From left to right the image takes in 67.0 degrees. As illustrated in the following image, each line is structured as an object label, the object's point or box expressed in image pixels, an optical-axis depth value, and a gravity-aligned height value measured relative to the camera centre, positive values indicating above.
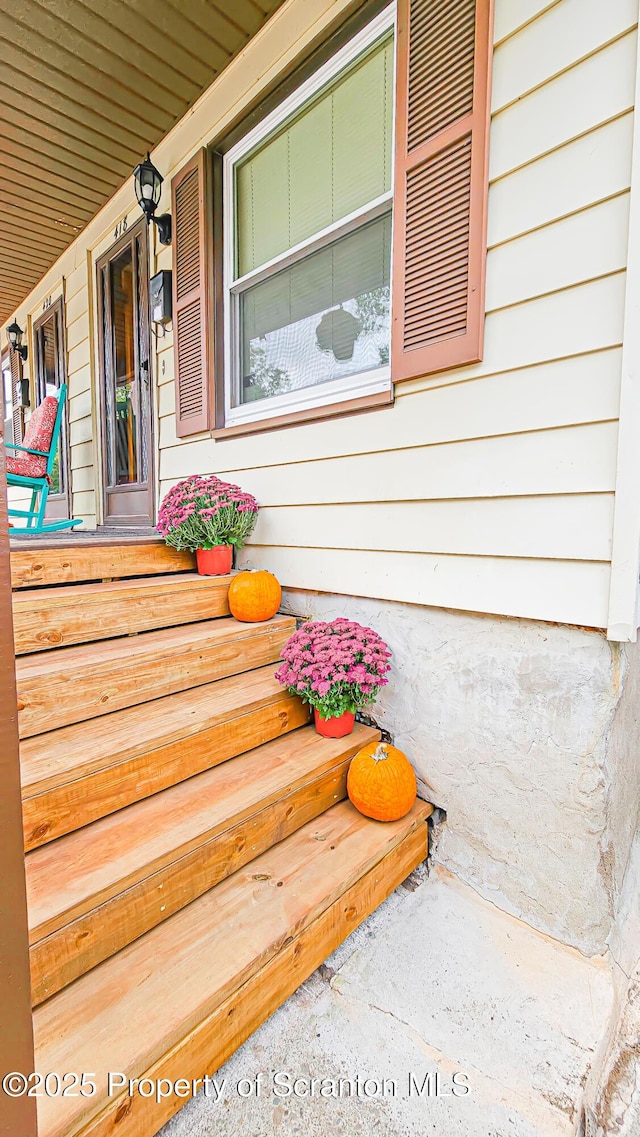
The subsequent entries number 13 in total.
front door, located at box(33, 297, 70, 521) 4.47 +1.52
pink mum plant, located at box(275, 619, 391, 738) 1.70 -0.50
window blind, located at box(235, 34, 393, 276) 1.94 +1.65
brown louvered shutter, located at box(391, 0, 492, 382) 1.51 +1.15
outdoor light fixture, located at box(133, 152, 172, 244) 2.85 +2.04
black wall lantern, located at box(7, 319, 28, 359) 5.14 +2.00
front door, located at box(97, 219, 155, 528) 3.40 +1.12
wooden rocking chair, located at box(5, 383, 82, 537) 3.17 +0.49
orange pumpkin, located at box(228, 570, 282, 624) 2.09 -0.29
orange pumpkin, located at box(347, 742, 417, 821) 1.59 -0.85
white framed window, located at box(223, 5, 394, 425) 1.96 +1.32
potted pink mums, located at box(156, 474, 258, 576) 2.18 +0.05
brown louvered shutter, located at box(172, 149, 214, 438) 2.62 +1.33
